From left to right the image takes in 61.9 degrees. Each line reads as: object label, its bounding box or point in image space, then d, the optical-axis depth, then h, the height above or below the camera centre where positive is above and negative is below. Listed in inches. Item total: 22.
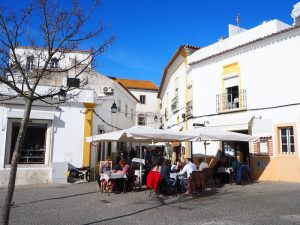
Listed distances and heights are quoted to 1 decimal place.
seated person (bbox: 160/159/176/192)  330.9 -40.3
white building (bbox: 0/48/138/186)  447.7 +13.4
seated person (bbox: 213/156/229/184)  427.0 -47.5
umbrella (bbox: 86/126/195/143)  327.6 +13.7
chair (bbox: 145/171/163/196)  322.4 -45.1
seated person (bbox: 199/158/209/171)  376.7 -30.2
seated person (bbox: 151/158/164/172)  338.6 -27.0
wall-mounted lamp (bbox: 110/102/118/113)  561.1 +82.0
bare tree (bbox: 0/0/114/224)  177.4 +75.9
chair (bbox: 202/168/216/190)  379.9 -48.7
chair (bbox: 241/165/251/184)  415.4 -42.8
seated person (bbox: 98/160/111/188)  394.7 -36.3
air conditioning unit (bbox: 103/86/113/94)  659.5 +143.5
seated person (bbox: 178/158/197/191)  334.0 -30.9
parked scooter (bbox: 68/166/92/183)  465.5 -54.6
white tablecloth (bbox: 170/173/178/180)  343.5 -40.4
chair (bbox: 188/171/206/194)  325.8 -48.5
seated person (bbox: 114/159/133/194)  355.7 -45.8
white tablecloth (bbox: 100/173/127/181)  345.0 -42.5
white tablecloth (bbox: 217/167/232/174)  417.4 -39.8
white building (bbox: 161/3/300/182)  439.6 +100.1
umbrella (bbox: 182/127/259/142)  362.8 +16.0
